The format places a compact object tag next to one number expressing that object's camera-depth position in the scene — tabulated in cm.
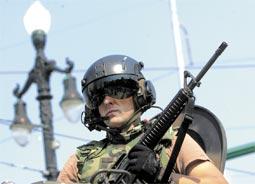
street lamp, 1089
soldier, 409
